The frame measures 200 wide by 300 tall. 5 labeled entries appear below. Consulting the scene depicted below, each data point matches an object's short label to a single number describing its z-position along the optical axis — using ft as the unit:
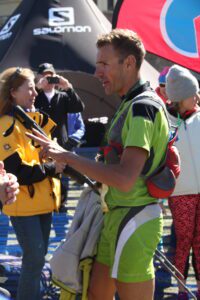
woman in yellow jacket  12.09
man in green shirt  8.96
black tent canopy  30.78
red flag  19.81
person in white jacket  13.93
